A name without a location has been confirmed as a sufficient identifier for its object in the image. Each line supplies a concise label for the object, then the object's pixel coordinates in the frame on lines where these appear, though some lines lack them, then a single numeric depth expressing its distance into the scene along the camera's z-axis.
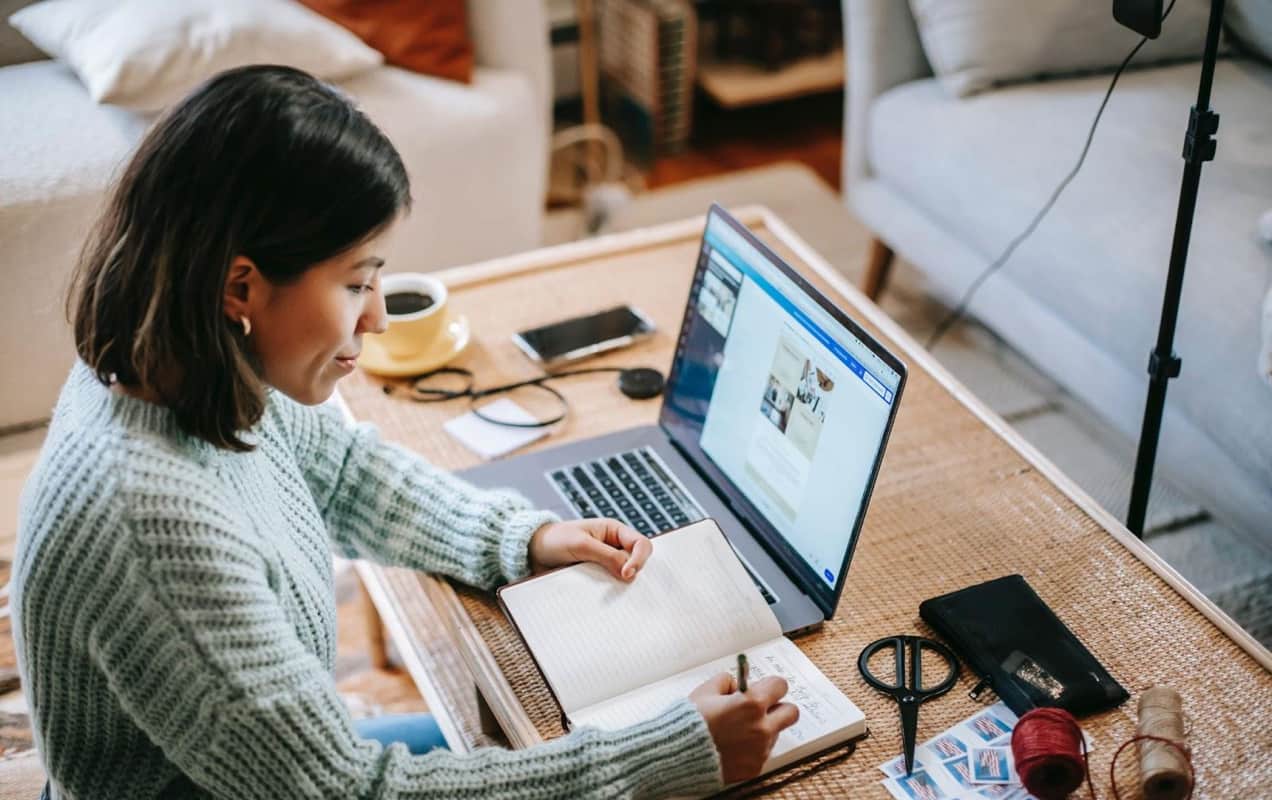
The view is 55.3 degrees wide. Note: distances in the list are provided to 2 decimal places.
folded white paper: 1.22
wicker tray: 0.88
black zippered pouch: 0.89
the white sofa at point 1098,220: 1.54
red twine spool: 0.80
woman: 0.74
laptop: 0.95
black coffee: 1.36
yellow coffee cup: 1.30
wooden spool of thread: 0.81
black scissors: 0.87
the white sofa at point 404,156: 1.69
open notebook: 0.89
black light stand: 1.18
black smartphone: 1.37
